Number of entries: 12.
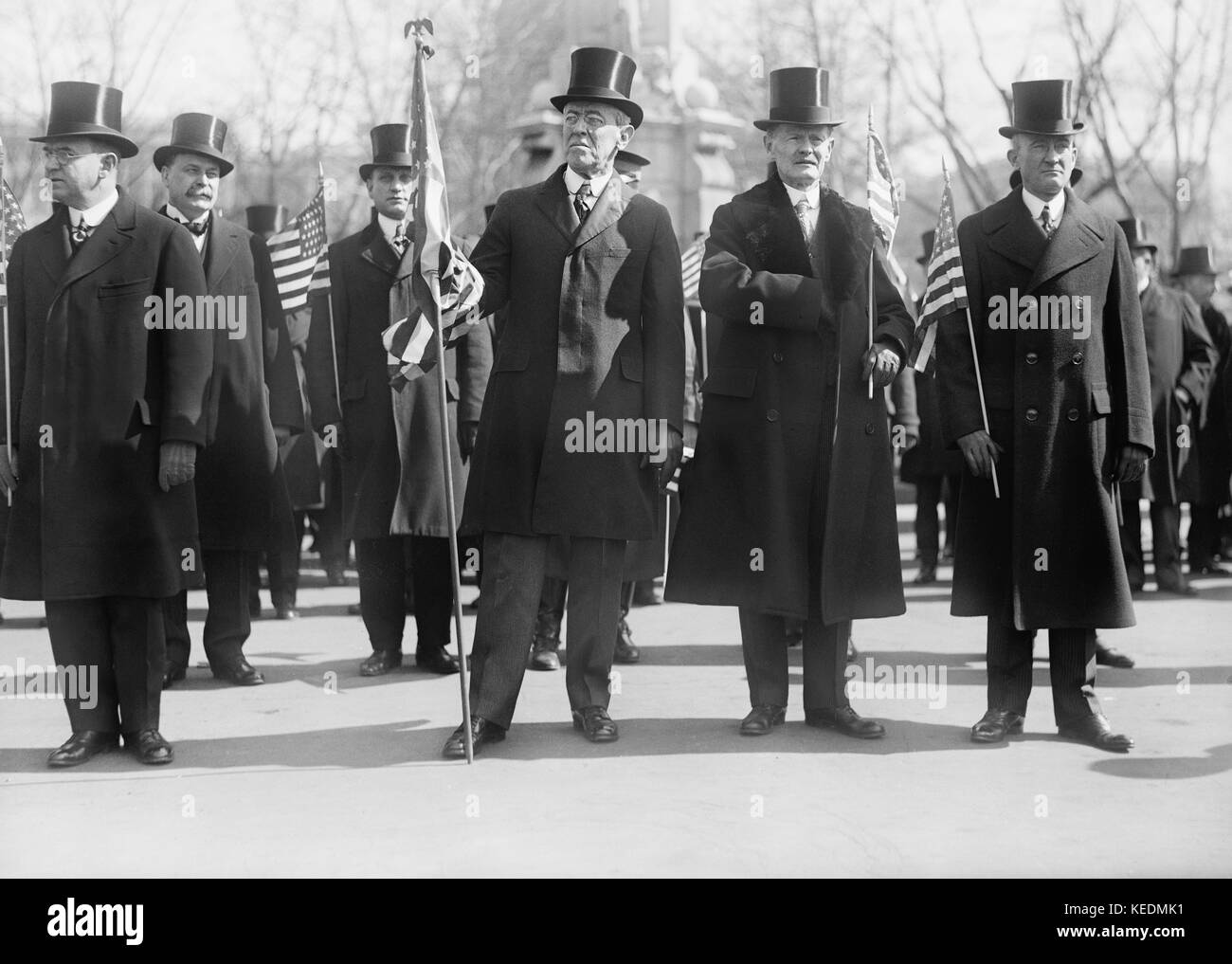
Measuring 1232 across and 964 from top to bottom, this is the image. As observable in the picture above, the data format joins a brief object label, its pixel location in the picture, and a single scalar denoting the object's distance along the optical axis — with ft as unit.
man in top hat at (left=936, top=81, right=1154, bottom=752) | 22.20
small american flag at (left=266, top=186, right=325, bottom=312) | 31.68
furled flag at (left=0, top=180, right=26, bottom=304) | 22.80
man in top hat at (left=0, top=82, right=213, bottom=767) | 21.21
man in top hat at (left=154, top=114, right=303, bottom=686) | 27.63
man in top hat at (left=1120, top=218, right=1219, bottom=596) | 38.81
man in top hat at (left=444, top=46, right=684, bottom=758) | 22.24
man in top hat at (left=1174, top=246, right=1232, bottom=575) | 42.27
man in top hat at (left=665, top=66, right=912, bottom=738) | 22.76
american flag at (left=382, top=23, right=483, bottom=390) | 21.43
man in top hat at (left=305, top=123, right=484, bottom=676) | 28.76
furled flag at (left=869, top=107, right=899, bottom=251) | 23.38
